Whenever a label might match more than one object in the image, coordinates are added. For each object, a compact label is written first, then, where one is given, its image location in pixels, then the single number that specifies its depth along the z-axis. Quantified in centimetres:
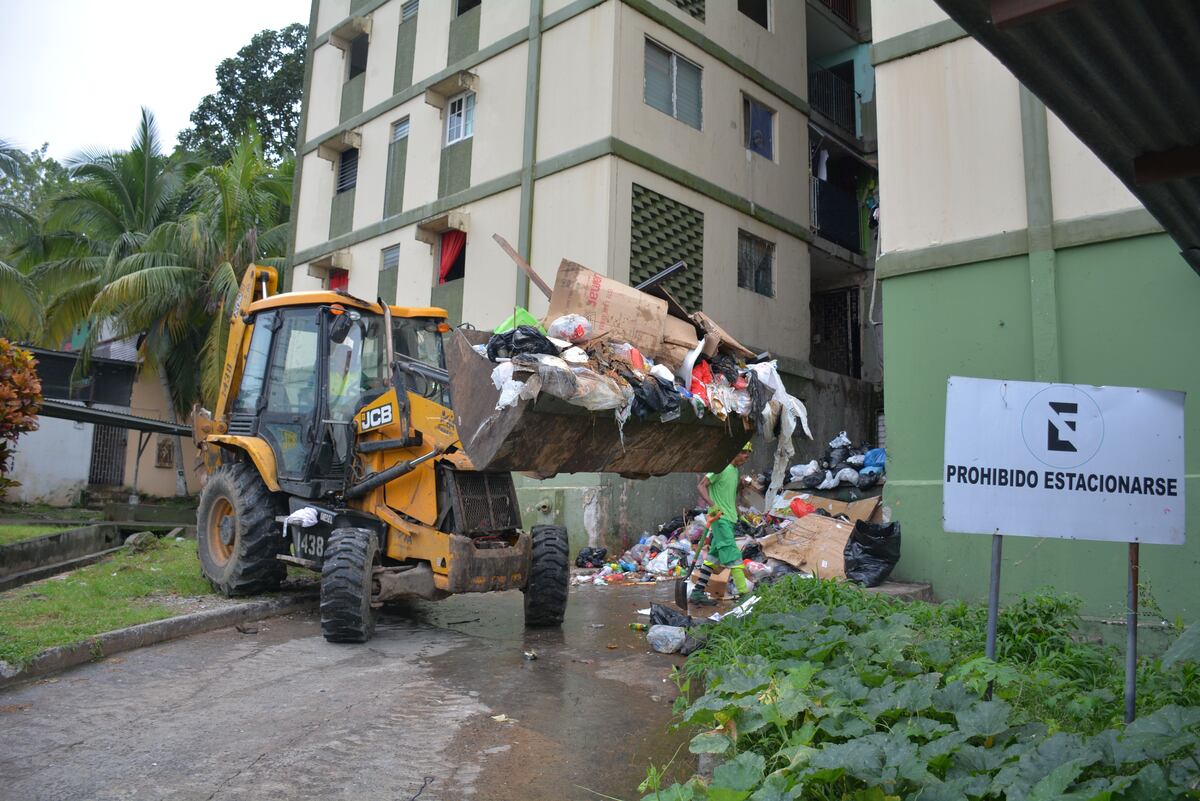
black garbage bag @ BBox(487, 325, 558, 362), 496
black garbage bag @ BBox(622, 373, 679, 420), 527
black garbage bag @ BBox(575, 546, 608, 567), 1155
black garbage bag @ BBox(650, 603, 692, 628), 683
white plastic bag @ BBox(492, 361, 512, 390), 481
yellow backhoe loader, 654
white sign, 384
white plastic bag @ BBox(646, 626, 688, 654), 648
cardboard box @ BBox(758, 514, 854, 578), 827
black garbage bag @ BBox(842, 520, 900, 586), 783
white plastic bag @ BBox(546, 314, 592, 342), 535
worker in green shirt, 850
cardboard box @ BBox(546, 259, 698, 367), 556
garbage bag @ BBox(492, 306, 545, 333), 565
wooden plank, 632
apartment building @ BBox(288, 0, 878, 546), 1320
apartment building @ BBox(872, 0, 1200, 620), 721
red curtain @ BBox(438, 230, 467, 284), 1527
